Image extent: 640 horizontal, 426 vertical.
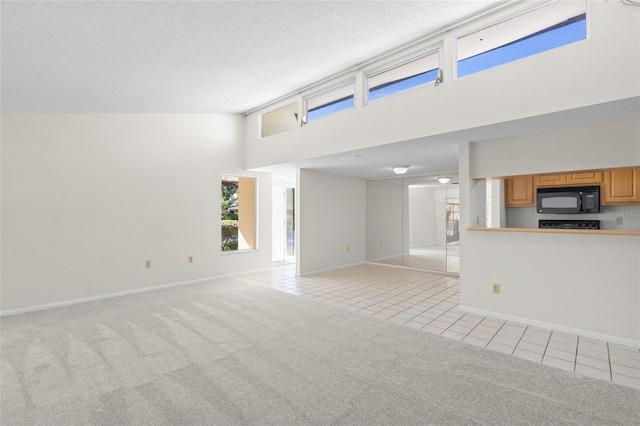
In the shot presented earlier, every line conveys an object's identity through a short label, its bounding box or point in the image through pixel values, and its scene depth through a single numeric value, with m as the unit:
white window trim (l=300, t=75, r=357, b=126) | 4.44
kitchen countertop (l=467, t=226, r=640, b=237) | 2.88
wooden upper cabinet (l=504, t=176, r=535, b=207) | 4.88
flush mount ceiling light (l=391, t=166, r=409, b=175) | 5.85
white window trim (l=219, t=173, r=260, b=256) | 6.65
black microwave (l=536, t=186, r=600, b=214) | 4.24
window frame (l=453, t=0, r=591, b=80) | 2.57
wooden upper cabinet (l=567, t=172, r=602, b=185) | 4.25
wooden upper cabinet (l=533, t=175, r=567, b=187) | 4.51
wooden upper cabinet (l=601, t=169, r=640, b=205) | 3.91
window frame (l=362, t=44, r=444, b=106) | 3.50
